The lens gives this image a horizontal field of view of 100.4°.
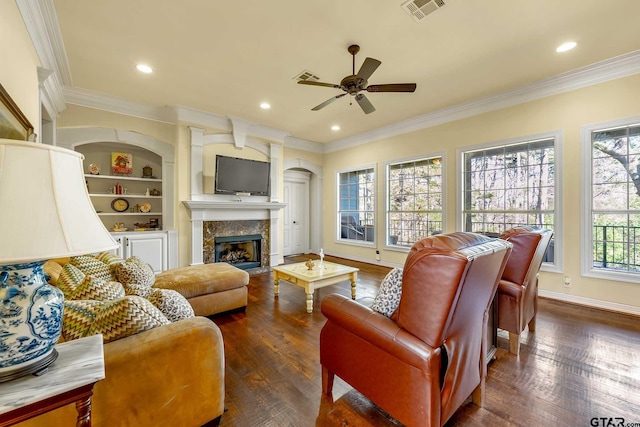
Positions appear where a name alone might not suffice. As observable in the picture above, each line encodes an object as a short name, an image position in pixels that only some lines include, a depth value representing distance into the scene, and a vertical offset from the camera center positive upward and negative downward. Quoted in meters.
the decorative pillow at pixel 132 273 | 2.15 -0.50
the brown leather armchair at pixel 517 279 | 2.07 -0.55
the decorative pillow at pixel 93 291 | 1.50 -0.46
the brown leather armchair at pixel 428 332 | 1.12 -0.59
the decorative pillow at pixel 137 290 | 1.89 -0.57
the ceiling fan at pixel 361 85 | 2.61 +1.31
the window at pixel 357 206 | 5.96 +0.14
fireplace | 5.02 -0.76
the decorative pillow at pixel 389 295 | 1.39 -0.45
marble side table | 0.72 -0.51
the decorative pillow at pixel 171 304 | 1.60 -0.57
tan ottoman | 2.69 -0.78
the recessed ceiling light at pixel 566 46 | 2.74 +1.71
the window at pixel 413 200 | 4.82 +0.22
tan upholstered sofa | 1.12 -0.79
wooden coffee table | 3.08 -0.78
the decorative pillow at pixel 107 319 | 1.20 -0.50
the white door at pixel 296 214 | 6.85 -0.06
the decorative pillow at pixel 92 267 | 2.04 -0.43
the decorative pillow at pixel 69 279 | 1.55 -0.41
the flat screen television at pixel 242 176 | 4.71 +0.67
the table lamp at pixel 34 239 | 0.72 -0.07
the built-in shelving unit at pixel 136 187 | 4.04 +0.44
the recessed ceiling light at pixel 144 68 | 3.16 +1.73
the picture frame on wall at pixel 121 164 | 4.41 +0.82
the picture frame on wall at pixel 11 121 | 1.64 +0.64
